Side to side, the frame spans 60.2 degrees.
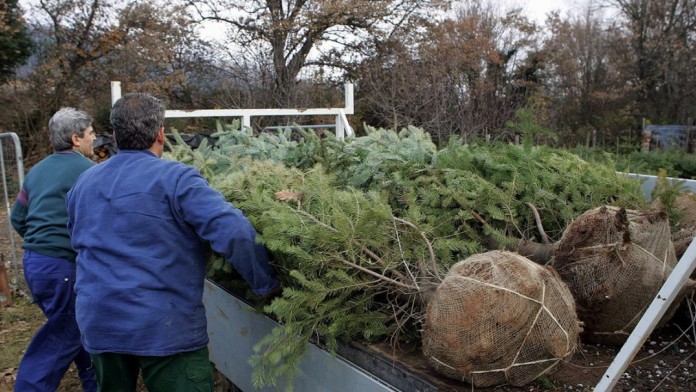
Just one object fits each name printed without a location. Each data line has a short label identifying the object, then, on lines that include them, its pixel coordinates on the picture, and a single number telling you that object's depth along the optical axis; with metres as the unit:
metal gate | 6.13
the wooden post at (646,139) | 15.03
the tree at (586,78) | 20.12
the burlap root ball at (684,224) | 2.83
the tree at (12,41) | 14.03
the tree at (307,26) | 17.61
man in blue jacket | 2.28
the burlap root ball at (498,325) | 1.95
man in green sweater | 3.43
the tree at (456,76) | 12.86
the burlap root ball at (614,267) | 2.42
